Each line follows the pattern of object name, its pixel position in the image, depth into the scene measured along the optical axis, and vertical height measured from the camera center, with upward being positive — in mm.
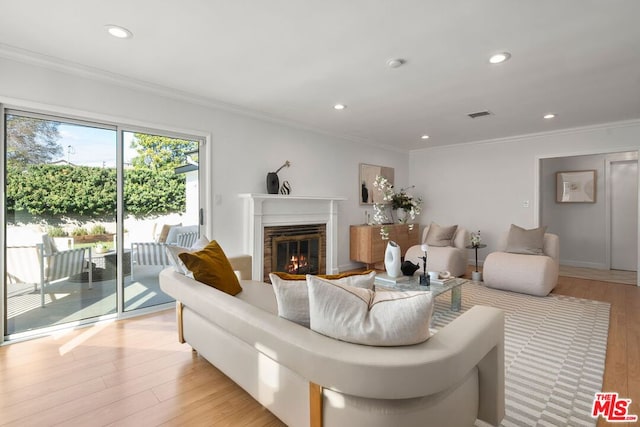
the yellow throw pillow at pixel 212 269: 2193 -395
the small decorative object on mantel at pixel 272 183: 4375 +435
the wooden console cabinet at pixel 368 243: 5531 -517
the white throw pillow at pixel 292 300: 1529 -417
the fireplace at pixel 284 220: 4164 -91
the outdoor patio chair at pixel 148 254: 3404 -445
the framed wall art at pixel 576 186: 5793 +515
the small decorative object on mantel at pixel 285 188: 4656 +385
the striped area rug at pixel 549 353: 1803 -1097
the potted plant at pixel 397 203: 6371 +225
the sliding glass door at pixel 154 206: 3359 +94
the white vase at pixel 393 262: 3312 -506
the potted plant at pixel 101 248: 3166 -340
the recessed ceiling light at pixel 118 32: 2236 +1327
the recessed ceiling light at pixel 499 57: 2575 +1305
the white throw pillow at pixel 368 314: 1211 -400
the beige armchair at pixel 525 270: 3955 -736
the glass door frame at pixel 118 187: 2645 +282
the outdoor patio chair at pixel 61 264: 2885 -473
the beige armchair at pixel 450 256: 4809 -660
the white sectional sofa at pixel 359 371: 1123 -632
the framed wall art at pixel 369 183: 5992 +590
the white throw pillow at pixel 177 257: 2461 -341
